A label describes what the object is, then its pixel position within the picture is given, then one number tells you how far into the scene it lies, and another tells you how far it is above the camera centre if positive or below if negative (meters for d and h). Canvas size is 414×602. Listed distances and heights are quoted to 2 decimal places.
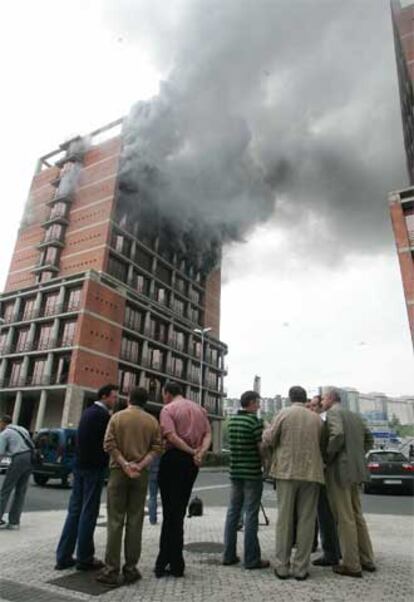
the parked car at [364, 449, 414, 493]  12.17 -0.17
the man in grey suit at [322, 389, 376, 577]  3.58 -0.12
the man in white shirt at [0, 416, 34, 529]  5.57 -0.16
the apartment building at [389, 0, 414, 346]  20.59 +24.00
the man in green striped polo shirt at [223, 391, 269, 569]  3.66 -0.16
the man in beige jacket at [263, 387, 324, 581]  3.42 -0.09
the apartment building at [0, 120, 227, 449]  32.16 +12.95
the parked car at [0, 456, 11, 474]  15.92 -0.32
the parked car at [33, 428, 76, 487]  12.21 +0.09
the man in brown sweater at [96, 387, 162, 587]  3.22 -0.16
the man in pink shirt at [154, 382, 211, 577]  3.39 -0.05
